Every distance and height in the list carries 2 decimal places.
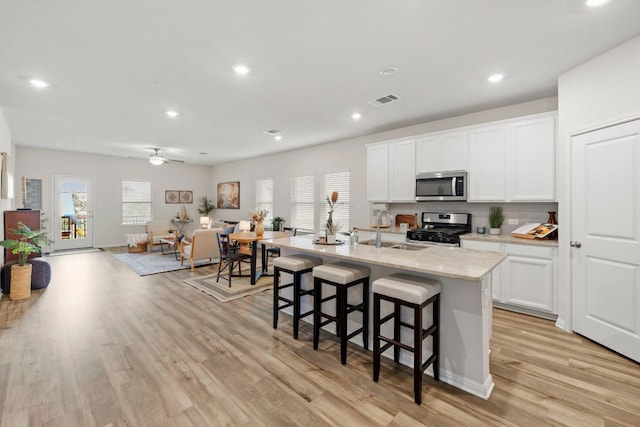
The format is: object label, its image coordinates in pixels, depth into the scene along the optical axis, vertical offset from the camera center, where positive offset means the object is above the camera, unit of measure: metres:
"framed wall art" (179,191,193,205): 9.69 +0.50
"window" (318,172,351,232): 6.07 +0.40
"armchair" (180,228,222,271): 5.69 -0.72
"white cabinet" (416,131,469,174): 4.07 +0.87
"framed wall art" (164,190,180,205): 9.36 +0.49
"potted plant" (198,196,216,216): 9.98 +0.17
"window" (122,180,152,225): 8.66 +0.30
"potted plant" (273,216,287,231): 7.33 -0.26
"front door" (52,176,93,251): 7.57 +0.00
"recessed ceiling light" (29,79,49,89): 3.21 +1.45
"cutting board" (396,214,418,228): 4.91 -0.13
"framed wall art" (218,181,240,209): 9.14 +0.56
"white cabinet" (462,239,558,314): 3.22 -0.77
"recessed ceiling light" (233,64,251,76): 2.90 +1.45
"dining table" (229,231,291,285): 4.72 -0.46
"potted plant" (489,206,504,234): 3.98 -0.11
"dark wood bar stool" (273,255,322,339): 2.83 -0.60
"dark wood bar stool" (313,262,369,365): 2.43 -0.72
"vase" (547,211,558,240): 3.62 -0.08
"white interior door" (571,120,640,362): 2.47 -0.23
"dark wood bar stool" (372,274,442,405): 1.93 -0.69
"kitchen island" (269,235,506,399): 2.01 -0.72
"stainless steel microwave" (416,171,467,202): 4.05 +0.38
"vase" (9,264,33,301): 3.94 -0.97
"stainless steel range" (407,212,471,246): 3.95 -0.26
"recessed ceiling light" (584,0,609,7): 1.98 +1.43
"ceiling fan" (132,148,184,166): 6.70 +1.25
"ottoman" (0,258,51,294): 4.37 -0.93
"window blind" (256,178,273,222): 8.02 +0.47
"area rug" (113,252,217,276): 5.59 -1.09
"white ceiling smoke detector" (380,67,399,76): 2.95 +1.45
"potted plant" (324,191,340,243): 3.05 -0.21
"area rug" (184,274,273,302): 4.16 -1.17
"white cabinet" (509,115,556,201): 3.39 +0.63
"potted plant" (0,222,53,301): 3.94 -0.77
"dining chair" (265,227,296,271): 5.67 -0.76
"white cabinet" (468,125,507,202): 3.75 +0.64
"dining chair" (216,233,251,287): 4.77 -0.69
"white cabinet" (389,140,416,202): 4.57 +0.65
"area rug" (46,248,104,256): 7.38 -1.02
